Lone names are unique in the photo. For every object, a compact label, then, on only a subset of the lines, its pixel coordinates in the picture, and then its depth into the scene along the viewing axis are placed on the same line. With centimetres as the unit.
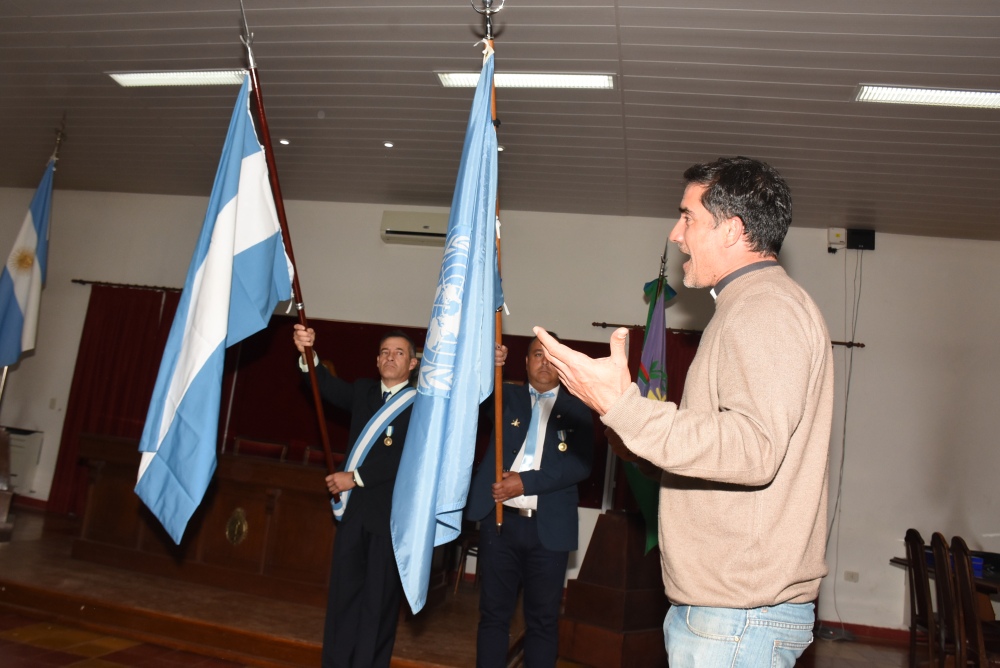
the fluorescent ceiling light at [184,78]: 480
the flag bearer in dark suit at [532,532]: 320
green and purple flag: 514
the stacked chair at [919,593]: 436
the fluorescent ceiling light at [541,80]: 427
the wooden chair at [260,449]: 598
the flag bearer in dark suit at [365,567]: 313
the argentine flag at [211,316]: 271
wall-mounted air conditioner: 679
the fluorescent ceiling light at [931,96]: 404
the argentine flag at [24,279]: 581
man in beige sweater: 121
